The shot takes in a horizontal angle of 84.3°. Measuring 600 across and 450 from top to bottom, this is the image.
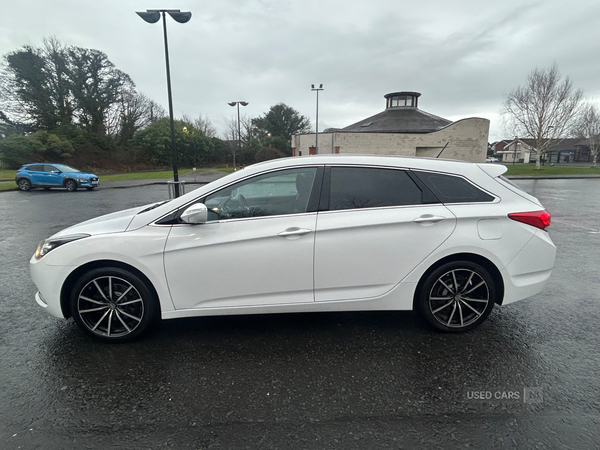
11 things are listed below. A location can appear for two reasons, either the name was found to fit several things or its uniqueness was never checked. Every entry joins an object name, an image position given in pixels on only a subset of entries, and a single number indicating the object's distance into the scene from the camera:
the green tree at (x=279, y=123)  63.43
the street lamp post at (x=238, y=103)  31.75
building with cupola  38.38
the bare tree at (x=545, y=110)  36.19
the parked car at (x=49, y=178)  18.97
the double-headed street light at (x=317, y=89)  32.34
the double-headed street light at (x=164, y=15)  11.09
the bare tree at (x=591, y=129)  47.03
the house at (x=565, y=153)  76.44
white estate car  2.90
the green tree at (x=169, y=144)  45.78
